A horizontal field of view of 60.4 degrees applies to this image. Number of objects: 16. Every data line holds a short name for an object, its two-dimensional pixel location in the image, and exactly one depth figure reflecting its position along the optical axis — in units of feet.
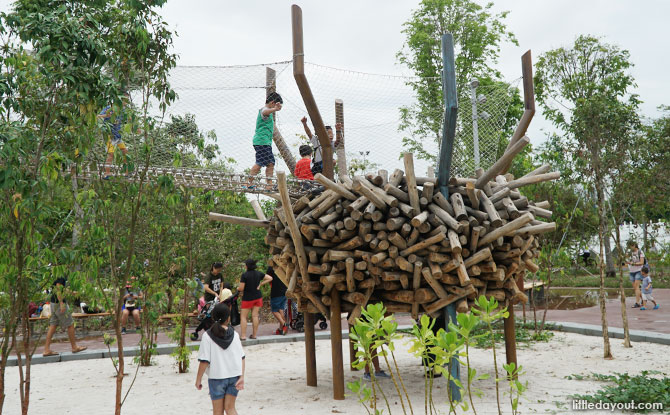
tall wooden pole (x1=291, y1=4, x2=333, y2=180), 18.97
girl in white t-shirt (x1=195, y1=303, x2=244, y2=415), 15.78
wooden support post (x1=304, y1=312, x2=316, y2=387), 22.86
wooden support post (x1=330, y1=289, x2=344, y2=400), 19.85
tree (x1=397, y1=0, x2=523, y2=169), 70.49
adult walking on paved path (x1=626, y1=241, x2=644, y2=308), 40.27
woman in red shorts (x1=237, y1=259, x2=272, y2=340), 33.27
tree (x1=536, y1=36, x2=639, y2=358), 26.68
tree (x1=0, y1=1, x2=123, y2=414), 13.12
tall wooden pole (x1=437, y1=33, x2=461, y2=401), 18.17
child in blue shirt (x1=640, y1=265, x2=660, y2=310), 41.65
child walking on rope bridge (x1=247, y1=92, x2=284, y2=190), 23.14
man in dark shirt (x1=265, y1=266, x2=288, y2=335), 35.94
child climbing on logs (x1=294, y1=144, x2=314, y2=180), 25.96
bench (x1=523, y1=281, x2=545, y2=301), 55.21
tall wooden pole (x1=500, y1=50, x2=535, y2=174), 21.54
